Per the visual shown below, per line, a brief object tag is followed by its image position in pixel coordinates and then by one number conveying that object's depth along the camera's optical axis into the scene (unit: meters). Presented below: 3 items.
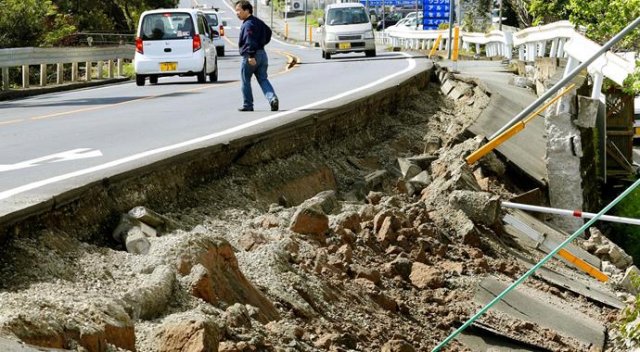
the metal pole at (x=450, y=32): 38.35
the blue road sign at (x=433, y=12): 60.81
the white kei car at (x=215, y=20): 64.12
